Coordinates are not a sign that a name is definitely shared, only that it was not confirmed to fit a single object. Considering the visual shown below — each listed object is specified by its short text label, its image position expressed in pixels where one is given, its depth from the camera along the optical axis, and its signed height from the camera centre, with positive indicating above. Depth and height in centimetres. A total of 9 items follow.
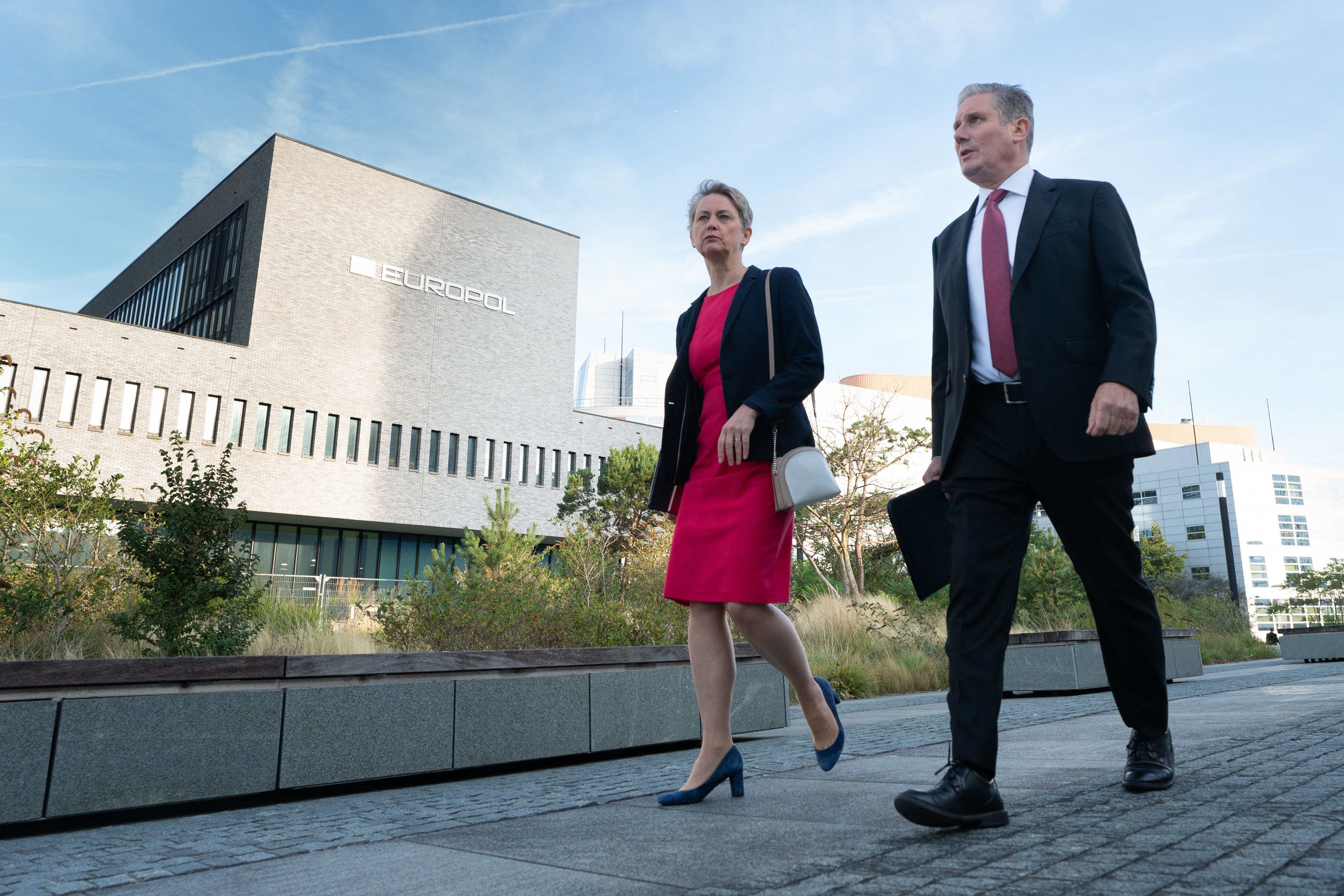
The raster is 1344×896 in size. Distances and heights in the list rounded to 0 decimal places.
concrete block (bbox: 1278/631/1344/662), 1552 -6
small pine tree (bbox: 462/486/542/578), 2398 +232
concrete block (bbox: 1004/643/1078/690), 889 -30
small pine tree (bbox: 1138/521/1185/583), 3575 +347
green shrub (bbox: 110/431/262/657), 738 +42
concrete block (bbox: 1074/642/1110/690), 900 -27
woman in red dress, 278 +51
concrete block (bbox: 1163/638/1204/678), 1084 -21
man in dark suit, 227 +53
